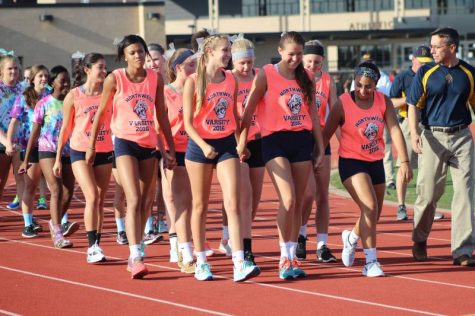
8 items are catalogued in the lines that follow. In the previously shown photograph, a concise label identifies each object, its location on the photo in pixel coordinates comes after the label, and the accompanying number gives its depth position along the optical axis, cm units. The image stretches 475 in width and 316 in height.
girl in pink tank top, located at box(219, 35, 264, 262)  2016
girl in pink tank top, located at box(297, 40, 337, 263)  2166
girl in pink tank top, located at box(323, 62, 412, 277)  1998
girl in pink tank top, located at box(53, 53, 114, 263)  2198
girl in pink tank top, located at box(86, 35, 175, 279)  1994
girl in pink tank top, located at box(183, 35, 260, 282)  1928
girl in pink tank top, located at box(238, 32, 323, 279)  1950
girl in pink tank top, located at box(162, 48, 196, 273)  2048
